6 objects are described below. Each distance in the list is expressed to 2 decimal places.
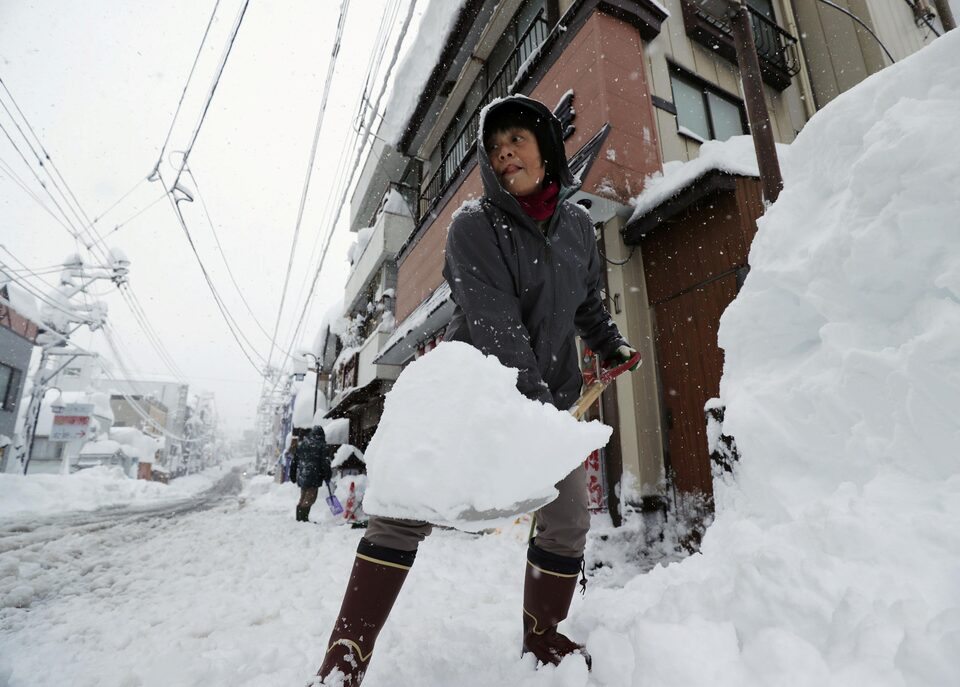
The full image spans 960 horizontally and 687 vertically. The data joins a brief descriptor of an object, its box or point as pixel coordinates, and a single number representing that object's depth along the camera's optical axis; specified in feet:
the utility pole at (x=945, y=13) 28.86
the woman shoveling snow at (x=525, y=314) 4.61
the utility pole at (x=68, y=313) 65.21
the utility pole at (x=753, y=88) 12.41
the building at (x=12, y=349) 66.80
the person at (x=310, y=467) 26.84
